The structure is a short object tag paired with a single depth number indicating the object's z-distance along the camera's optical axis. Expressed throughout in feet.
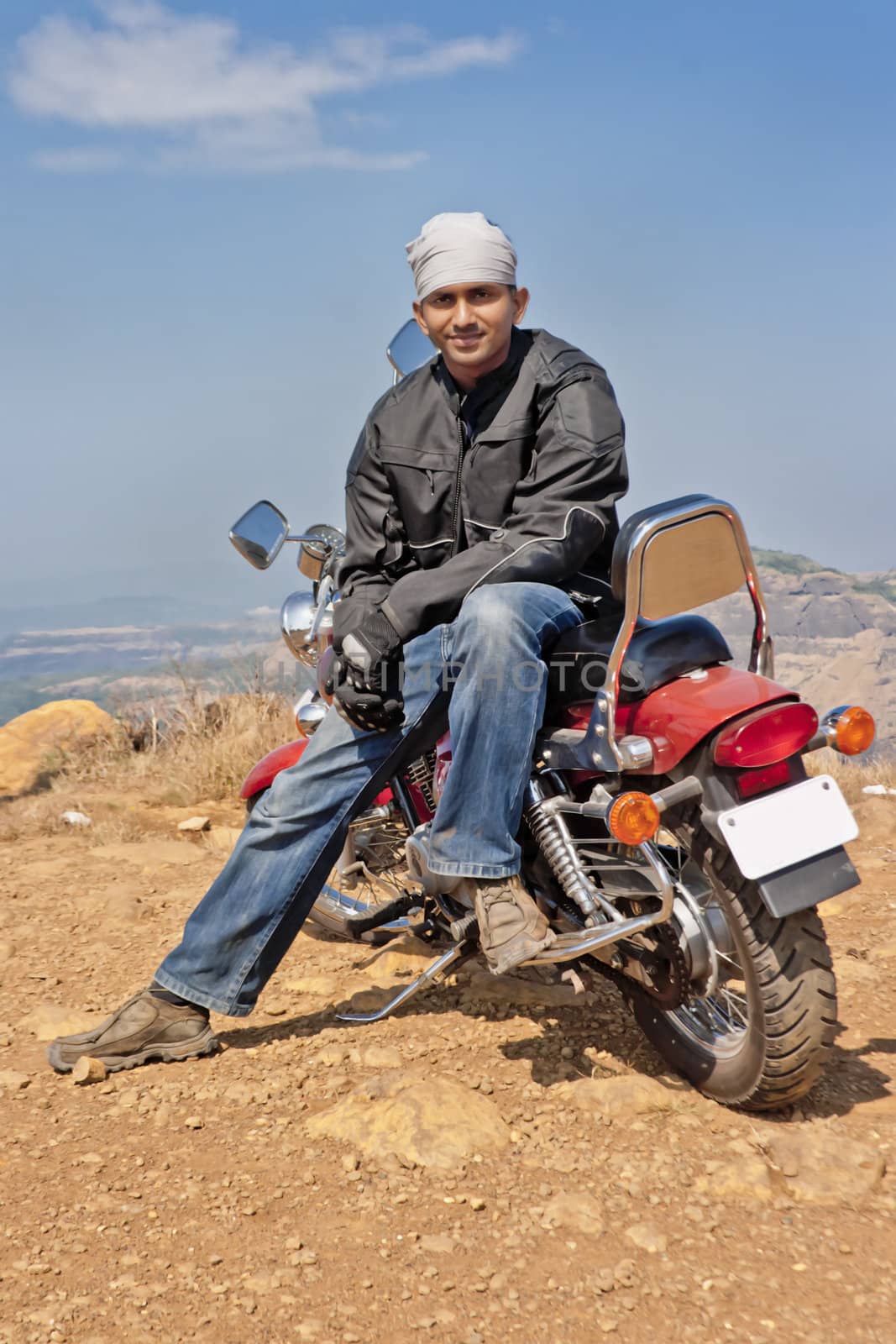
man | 9.53
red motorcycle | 8.50
